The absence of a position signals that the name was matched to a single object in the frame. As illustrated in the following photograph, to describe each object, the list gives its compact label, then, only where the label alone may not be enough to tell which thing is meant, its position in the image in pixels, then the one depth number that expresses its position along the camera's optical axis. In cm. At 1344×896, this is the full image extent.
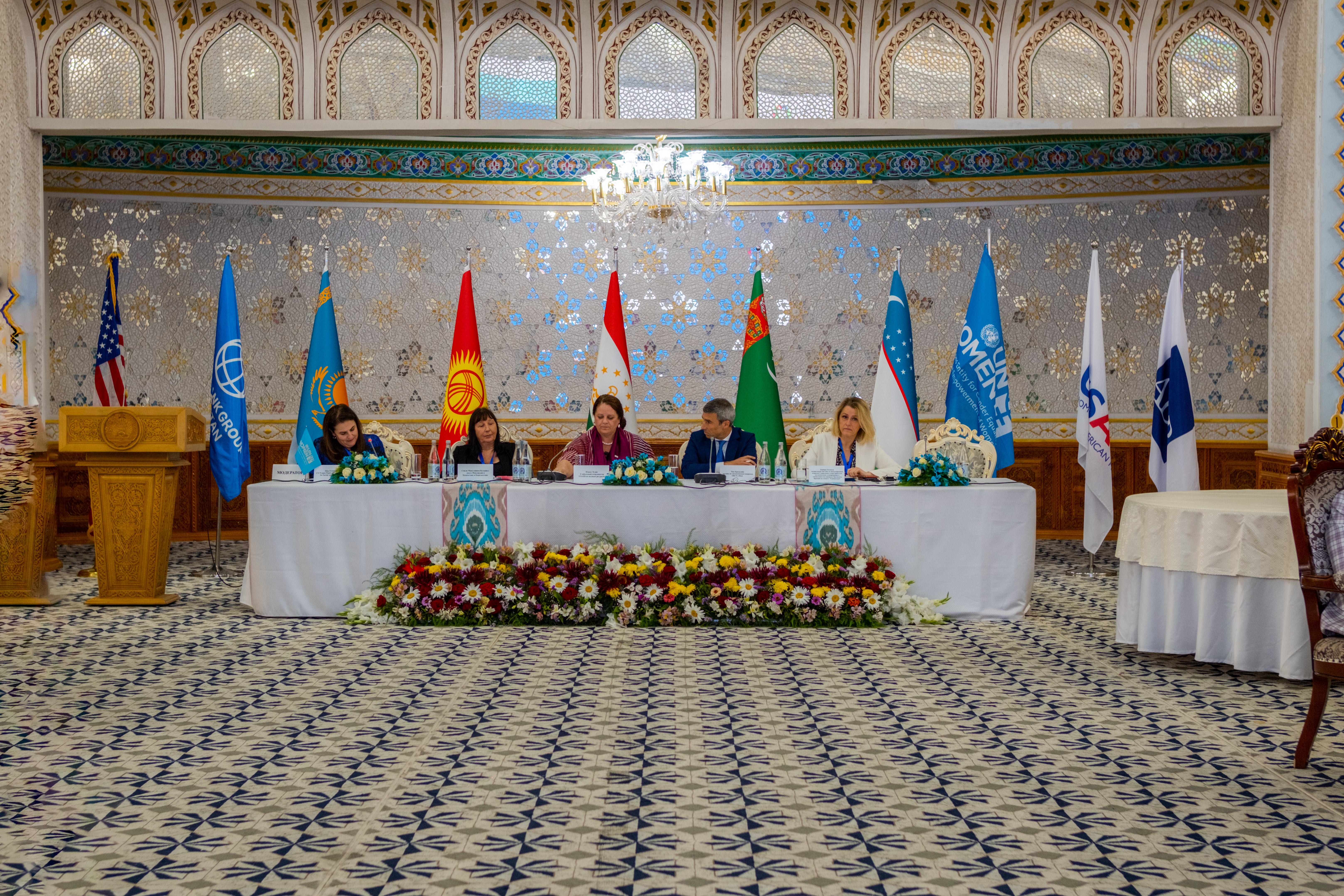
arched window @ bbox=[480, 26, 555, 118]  797
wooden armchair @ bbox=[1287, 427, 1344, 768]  336
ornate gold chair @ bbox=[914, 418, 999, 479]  664
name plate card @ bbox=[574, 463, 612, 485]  634
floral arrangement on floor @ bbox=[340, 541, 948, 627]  579
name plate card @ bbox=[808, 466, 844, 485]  615
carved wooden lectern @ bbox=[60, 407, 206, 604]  646
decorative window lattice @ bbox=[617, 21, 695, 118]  801
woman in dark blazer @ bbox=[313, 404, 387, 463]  669
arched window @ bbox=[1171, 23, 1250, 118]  764
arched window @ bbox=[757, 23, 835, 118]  792
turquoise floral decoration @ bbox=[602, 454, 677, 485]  614
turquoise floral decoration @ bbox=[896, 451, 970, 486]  608
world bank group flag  767
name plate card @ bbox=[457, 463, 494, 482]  639
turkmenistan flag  898
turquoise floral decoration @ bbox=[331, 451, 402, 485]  620
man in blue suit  673
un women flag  821
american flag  848
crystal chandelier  824
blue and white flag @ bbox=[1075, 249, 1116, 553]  771
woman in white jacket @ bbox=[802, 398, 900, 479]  675
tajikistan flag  900
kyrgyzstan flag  895
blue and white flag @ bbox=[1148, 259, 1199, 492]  755
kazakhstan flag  852
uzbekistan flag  825
